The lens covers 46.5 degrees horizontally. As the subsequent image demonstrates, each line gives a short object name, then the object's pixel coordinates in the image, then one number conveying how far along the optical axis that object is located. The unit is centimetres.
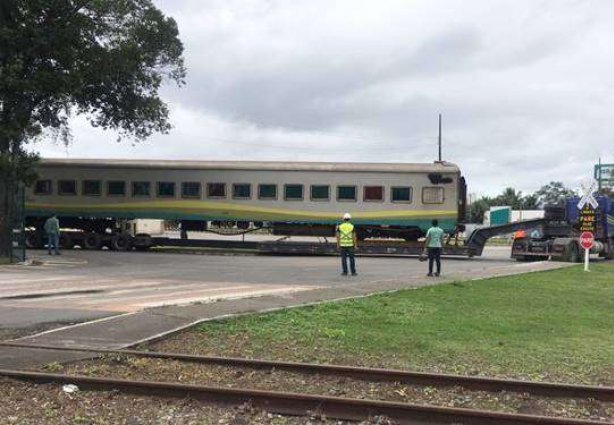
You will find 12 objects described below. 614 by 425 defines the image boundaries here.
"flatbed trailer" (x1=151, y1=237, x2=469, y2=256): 3134
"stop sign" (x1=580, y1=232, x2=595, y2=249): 2461
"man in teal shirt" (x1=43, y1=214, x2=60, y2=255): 2933
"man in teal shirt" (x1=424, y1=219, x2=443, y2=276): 2064
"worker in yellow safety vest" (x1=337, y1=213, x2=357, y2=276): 2033
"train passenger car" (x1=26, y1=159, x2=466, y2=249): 3144
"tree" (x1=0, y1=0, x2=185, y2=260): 2414
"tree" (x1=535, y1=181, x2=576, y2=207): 12925
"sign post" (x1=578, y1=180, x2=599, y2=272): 2472
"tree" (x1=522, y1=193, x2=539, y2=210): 13549
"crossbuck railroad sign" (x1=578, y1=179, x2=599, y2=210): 2530
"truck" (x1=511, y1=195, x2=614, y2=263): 3108
